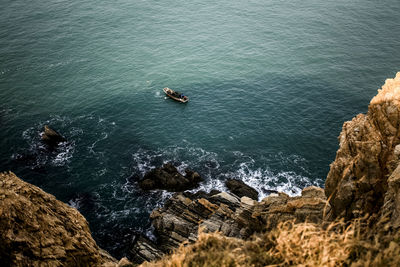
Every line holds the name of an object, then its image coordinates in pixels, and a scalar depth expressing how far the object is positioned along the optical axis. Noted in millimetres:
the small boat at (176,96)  55594
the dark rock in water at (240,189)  38166
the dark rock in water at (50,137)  46062
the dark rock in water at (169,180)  39688
